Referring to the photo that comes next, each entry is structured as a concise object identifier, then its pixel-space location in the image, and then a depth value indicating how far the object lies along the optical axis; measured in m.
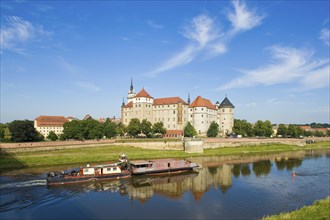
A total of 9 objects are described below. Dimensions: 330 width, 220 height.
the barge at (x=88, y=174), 33.78
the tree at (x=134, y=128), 80.44
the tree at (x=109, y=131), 84.38
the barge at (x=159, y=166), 41.44
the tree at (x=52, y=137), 86.00
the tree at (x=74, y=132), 70.31
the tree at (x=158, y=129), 84.75
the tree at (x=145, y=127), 81.04
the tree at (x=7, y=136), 81.50
